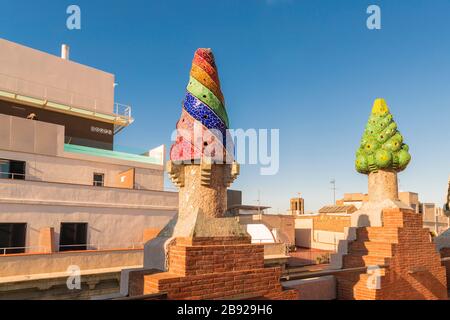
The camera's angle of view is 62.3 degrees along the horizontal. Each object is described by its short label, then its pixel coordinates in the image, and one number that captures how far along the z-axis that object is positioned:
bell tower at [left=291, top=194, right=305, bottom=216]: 51.40
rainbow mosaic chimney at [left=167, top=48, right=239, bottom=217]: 6.43
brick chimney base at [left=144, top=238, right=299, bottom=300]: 5.27
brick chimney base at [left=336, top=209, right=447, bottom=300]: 8.68
